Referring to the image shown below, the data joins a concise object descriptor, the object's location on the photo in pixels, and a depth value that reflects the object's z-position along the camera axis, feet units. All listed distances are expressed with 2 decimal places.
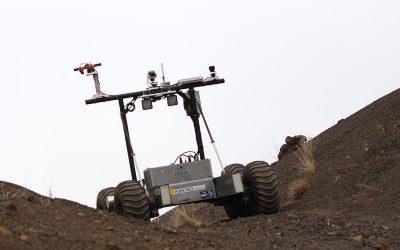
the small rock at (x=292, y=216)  75.55
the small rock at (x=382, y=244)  60.87
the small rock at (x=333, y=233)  65.44
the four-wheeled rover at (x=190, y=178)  82.38
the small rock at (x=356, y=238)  63.30
